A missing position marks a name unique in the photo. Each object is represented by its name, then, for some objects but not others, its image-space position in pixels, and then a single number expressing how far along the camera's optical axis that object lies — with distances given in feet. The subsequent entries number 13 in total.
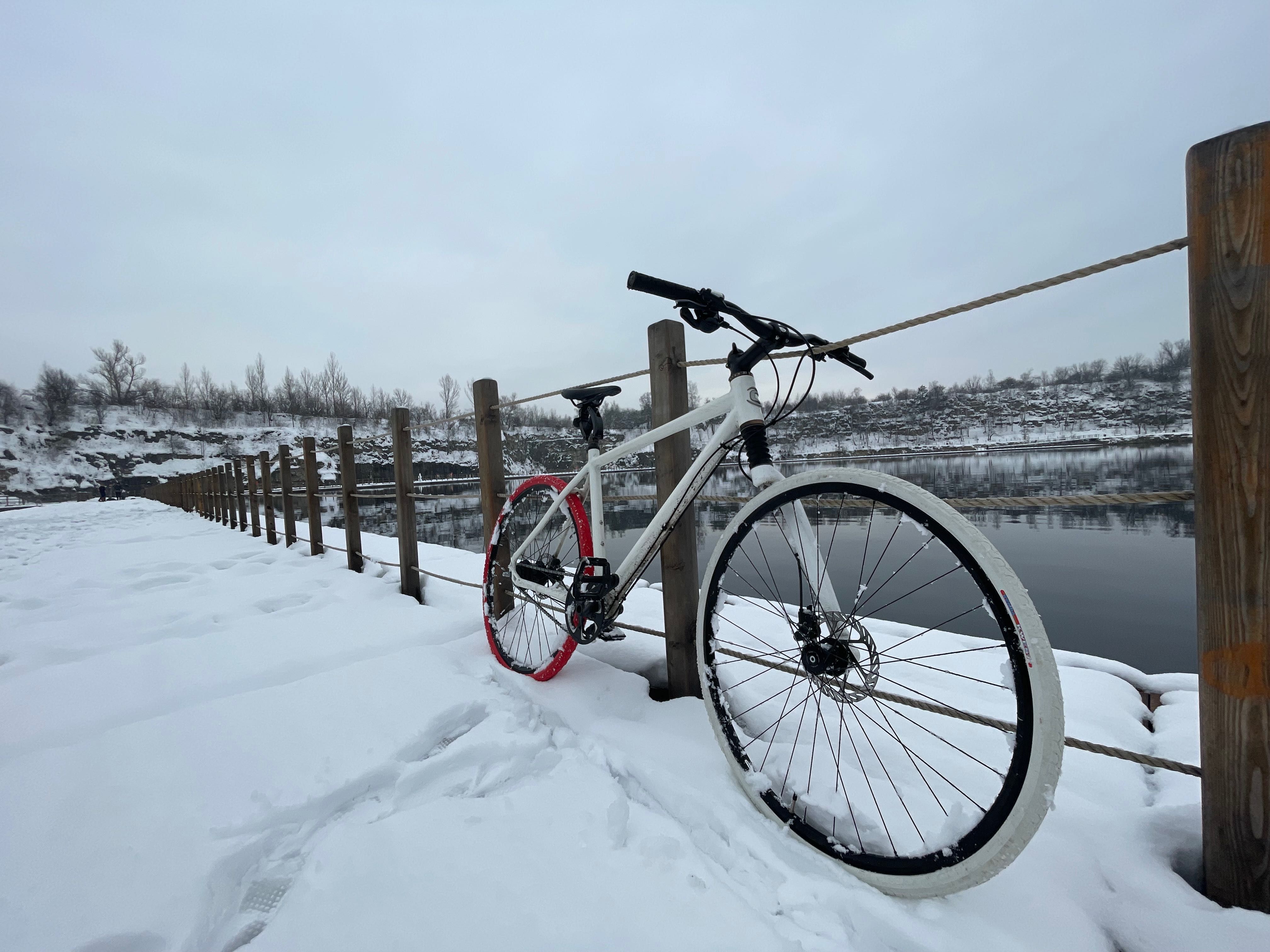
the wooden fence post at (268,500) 18.58
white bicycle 2.64
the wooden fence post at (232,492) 26.81
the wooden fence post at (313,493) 14.19
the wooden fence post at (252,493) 20.90
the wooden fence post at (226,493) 27.76
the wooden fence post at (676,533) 5.39
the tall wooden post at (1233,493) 2.51
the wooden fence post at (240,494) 23.79
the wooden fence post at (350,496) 11.81
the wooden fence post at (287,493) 16.30
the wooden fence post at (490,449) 8.15
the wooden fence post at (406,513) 9.87
